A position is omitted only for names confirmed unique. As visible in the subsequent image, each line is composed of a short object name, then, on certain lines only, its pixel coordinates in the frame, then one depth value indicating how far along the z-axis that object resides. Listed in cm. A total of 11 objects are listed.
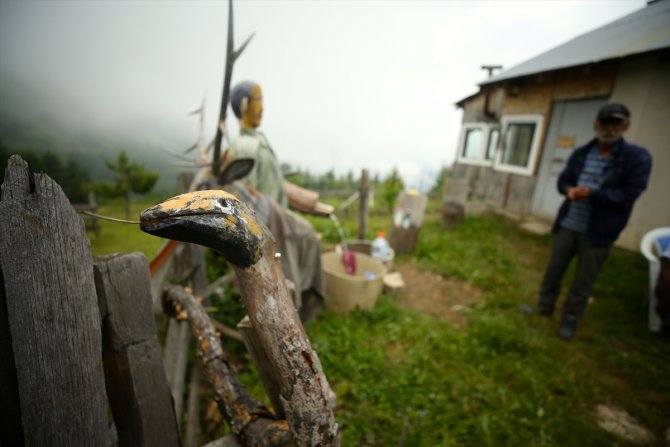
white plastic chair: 339
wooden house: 483
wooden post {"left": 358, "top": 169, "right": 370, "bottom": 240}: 531
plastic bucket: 363
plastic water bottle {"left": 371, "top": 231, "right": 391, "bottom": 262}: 461
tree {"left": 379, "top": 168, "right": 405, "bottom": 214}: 838
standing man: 279
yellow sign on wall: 620
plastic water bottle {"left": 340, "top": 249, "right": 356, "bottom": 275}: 417
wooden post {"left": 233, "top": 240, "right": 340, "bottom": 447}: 80
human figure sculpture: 249
